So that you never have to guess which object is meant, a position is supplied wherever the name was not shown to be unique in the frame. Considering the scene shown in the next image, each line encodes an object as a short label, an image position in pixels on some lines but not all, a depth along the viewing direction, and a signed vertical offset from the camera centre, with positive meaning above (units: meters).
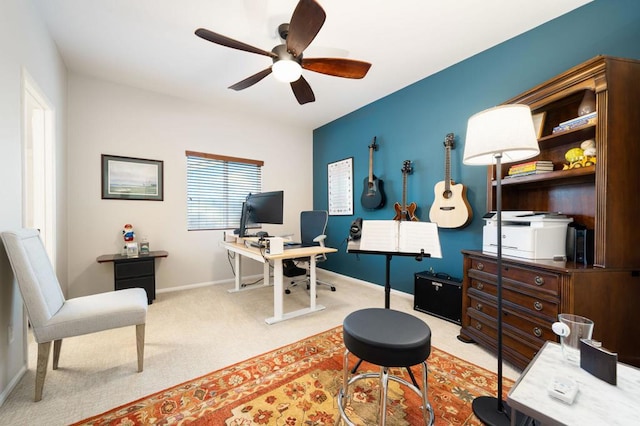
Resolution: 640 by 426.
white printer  1.72 -0.16
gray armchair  1.40 -0.60
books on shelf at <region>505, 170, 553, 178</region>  1.89 +0.31
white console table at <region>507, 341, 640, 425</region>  0.70 -0.57
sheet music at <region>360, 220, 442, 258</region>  1.54 -0.16
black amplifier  2.44 -0.84
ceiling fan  1.56 +1.22
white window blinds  3.72 +0.41
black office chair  3.53 -0.28
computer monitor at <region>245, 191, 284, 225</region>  2.80 +0.06
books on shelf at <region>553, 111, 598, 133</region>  1.58 +0.60
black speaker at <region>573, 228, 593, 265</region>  1.64 -0.22
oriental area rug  1.31 -1.07
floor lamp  1.22 +0.35
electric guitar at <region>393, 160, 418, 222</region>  3.06 +0.08
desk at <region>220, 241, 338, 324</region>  2.42 -0.56
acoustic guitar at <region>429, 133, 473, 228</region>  2.58 +0.10
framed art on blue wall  4.09 +0.43
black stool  1.08 -0.57
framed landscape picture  3.12 +0.44
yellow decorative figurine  1.66 +0.39
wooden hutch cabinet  1.48 -0.25
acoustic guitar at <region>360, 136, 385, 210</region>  3.51 +0.30
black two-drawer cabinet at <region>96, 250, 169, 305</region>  2.85 -0.67
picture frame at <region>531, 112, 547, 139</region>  1.96 +0.71
